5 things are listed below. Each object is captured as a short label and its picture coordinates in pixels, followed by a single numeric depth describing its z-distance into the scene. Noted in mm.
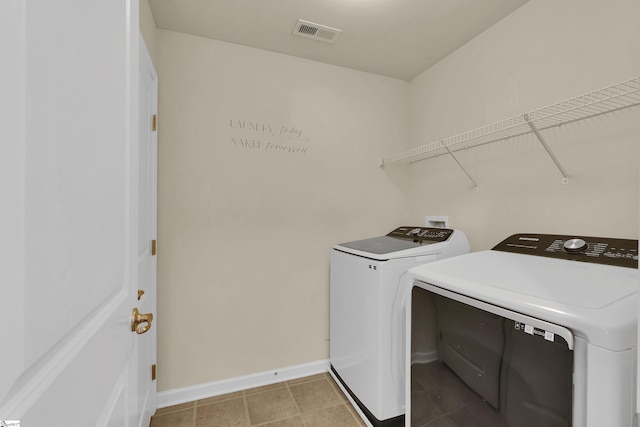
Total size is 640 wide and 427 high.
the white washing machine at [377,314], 1660
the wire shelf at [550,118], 1281
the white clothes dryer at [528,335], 740
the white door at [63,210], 309
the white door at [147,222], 1521
